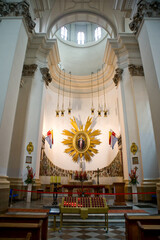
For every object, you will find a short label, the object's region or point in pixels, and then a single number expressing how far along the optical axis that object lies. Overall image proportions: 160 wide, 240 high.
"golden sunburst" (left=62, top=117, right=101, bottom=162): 12.25
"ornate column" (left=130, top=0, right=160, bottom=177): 4.46
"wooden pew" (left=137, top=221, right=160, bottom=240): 1.93
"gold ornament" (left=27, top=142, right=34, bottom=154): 7.82
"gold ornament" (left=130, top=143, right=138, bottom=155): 7.89
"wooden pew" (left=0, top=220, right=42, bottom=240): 1.98
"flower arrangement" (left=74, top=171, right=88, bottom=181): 9.80
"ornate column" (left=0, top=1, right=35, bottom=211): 4.14
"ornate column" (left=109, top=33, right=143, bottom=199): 7.93
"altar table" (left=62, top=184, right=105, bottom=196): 7.99
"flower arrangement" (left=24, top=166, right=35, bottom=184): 6.92
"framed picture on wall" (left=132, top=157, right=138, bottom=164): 7.78
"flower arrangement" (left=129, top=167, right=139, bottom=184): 7.04
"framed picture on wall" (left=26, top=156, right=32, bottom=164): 7.66
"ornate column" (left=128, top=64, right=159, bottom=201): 7.27
